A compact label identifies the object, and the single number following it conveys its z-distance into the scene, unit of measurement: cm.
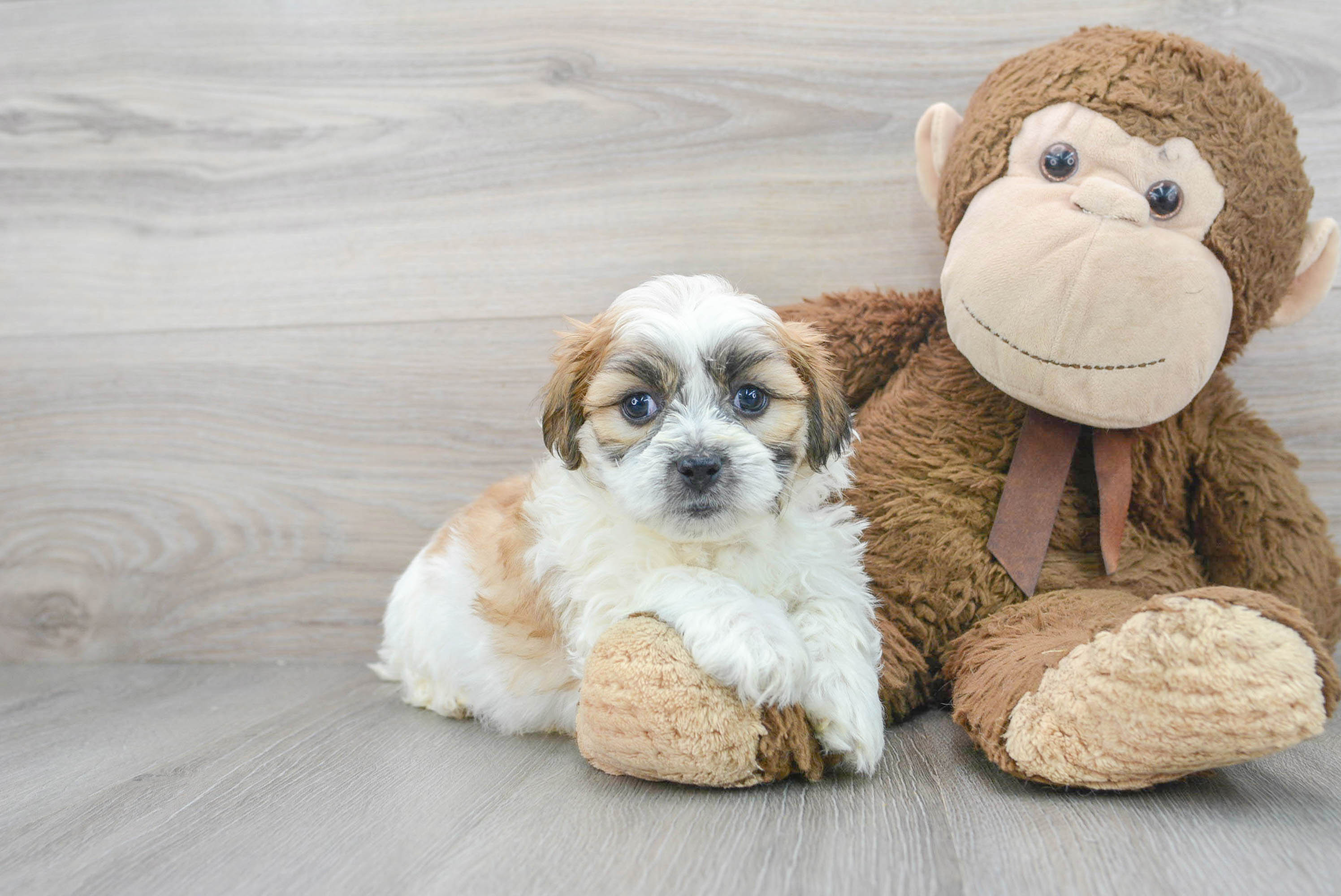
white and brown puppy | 55
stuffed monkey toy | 51
